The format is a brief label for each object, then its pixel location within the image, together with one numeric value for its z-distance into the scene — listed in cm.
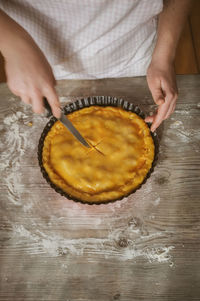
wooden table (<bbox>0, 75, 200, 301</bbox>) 102
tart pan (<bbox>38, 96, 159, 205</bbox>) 119
